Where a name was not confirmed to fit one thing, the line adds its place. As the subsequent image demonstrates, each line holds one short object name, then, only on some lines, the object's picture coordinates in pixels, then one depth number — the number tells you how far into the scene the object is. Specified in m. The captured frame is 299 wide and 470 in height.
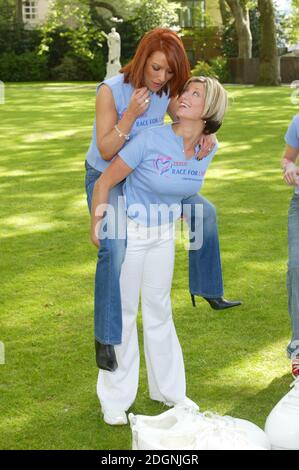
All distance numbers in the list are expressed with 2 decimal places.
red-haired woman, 4.62
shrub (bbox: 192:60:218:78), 34.65
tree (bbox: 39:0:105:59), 41.91
